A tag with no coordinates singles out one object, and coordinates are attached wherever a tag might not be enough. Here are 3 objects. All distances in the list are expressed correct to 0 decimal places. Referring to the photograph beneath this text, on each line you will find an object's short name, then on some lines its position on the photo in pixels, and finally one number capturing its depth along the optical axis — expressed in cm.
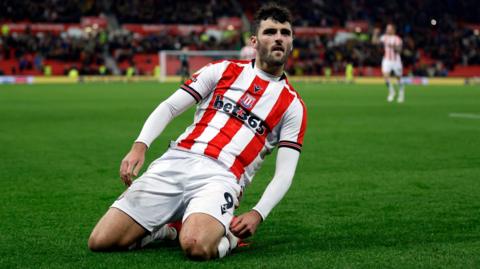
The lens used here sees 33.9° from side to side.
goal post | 3788
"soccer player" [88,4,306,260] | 439
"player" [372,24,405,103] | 2364
